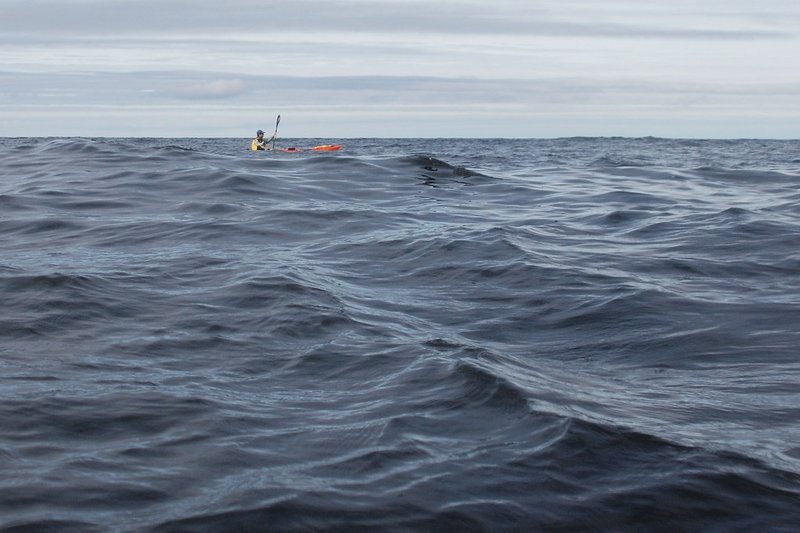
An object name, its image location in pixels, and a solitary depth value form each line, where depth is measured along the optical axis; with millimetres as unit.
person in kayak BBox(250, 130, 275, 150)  37156
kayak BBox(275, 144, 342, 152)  43556
